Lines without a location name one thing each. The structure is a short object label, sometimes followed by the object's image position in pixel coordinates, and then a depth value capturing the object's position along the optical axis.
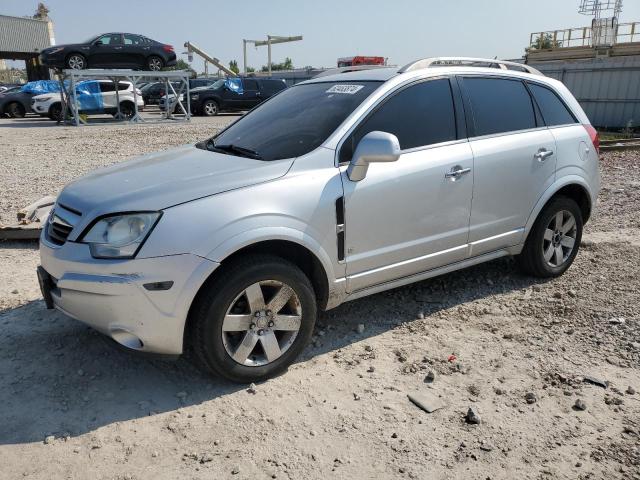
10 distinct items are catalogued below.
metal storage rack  18.80
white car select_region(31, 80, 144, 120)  21.40
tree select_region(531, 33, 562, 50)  33.58
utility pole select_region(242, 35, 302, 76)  66.25
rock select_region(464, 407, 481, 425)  2.89
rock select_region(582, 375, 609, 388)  3.23
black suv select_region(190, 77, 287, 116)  24.48
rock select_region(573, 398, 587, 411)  3.01
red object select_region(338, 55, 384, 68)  29.29
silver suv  2.88
